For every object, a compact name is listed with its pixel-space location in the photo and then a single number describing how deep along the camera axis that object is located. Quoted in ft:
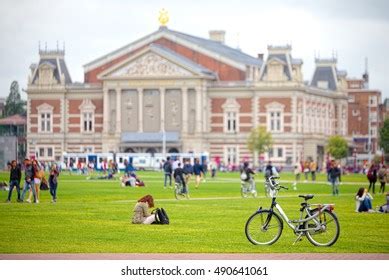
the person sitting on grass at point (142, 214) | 113.60
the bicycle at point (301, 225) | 93.20
